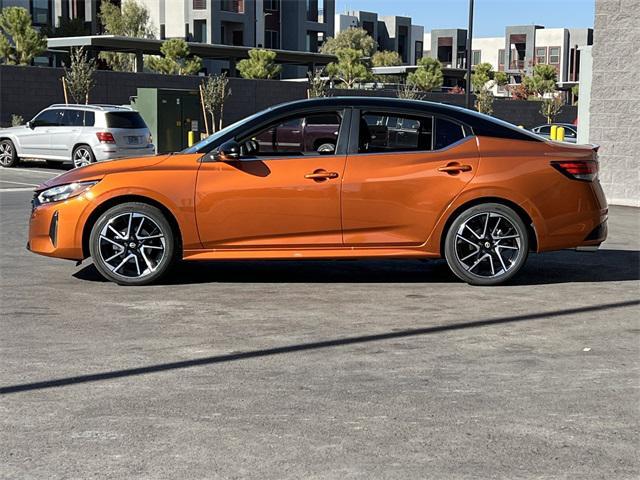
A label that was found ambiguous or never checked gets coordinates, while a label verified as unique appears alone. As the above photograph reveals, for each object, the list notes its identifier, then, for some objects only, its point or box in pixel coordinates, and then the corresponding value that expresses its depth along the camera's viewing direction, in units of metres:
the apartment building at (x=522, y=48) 119.69
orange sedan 9.04
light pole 32.09
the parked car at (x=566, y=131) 40.23
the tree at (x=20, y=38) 44.88
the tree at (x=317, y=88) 47.09
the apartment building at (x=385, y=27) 116.75
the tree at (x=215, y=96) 44.31
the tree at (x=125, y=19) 71.00
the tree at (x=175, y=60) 53.44
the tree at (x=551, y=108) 63.03
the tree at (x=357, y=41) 94.19
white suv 25.38
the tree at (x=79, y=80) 38.06
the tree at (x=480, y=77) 61.51
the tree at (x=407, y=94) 48.75
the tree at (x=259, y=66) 56.09
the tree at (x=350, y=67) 65.25
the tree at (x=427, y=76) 64.94
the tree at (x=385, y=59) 98.25
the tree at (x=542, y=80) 74.75
